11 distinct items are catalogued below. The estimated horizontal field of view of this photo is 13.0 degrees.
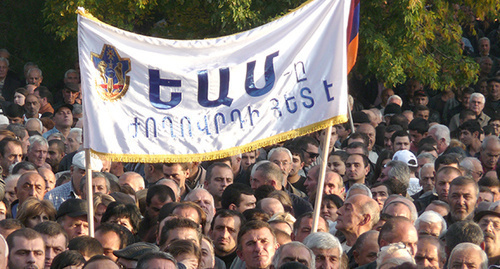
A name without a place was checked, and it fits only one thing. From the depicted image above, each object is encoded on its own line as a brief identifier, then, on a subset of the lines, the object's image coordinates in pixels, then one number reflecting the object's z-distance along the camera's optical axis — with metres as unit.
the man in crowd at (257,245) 18.02
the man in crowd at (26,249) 17.84
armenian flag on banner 19.83
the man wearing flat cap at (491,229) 19.37
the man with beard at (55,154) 28.60
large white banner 18.55
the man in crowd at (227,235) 19.75
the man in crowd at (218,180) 24.09
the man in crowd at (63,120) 31.45
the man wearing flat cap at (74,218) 20.39
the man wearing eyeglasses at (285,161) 25.64
